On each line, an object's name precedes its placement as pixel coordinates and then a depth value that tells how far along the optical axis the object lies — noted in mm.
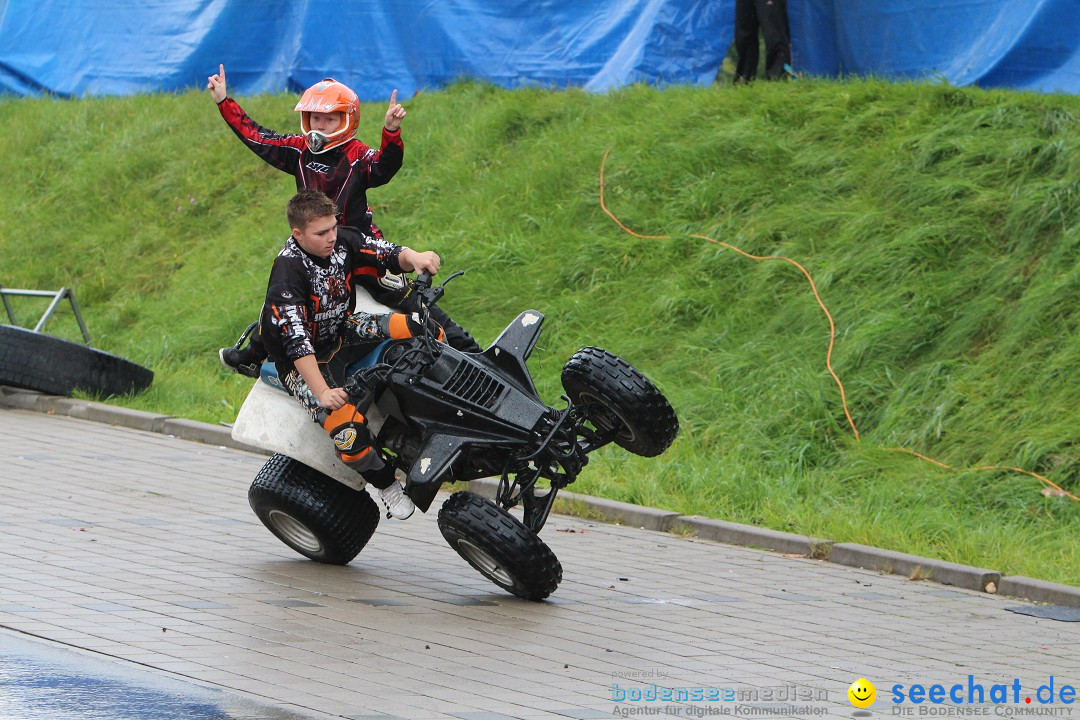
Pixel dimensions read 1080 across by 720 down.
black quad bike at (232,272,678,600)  13508
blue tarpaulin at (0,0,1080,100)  26781
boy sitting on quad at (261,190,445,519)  13609
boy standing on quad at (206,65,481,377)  15734
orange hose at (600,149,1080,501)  17891
